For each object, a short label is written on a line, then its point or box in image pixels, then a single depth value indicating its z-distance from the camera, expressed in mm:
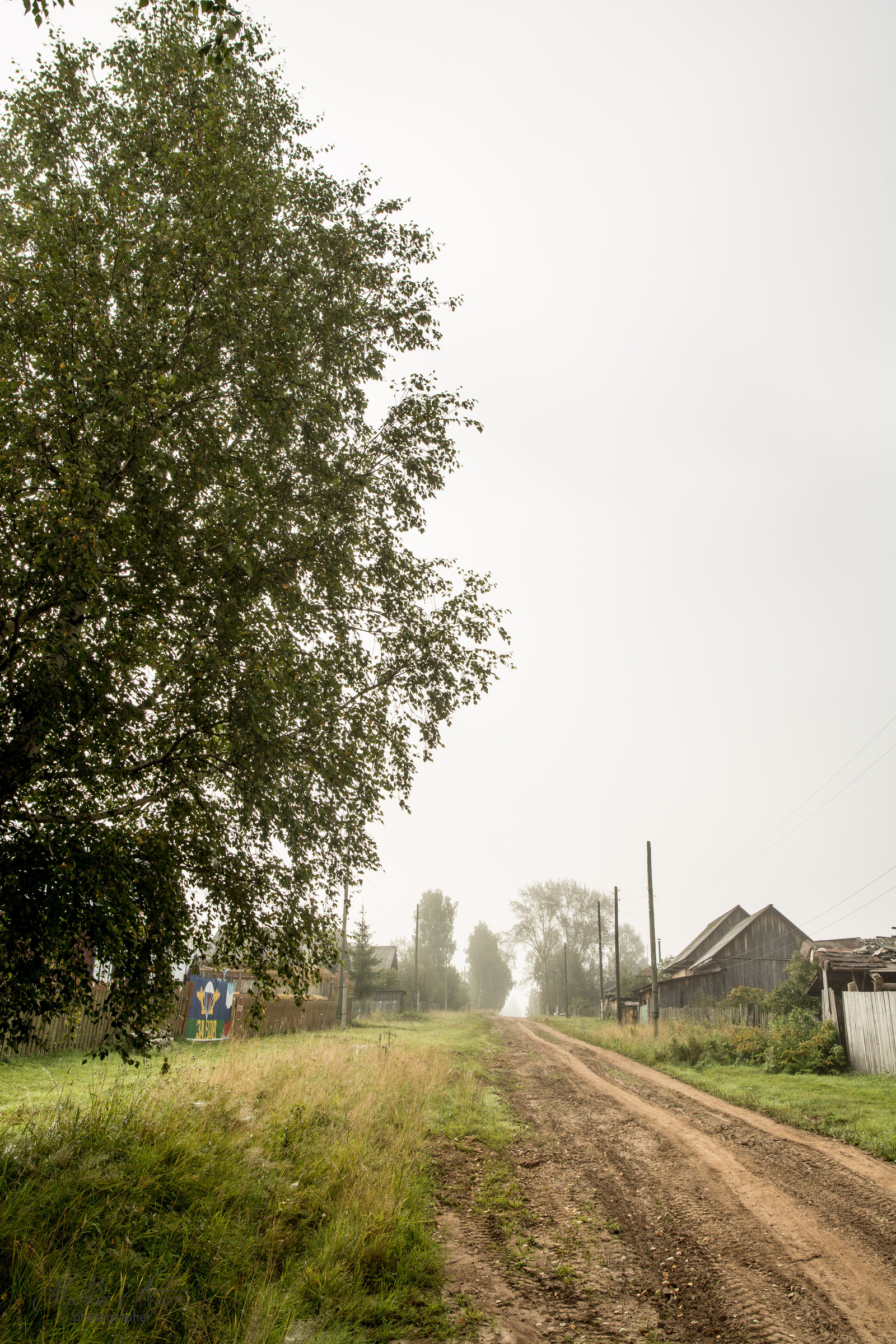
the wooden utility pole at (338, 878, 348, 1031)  31203
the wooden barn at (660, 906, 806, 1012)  38719
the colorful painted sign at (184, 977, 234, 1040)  20797
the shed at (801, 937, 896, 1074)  16578
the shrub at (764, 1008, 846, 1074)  17328
